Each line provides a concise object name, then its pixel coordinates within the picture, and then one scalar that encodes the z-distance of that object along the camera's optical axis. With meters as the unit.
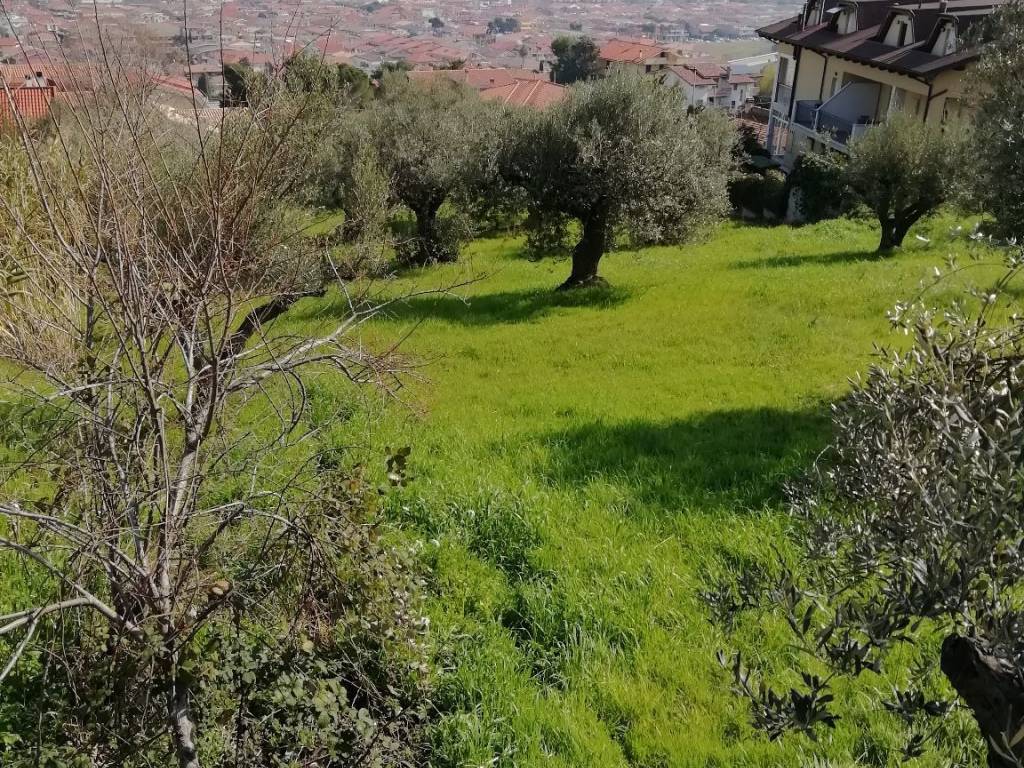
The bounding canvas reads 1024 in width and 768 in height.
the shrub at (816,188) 26.59
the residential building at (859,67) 27.94
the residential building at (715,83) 74.31
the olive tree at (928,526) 2.48
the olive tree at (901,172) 18.30
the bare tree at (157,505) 3.34
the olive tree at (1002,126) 9.05
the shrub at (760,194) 31.09
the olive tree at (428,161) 22.02
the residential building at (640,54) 75.12
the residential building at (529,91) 48.97
